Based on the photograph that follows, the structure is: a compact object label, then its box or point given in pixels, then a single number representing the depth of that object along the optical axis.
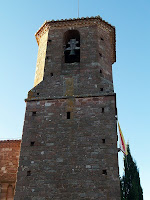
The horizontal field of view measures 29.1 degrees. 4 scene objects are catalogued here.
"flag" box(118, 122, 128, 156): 12.07
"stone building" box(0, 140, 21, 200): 12.09
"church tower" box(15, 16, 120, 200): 10.45
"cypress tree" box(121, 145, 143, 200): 18.73
